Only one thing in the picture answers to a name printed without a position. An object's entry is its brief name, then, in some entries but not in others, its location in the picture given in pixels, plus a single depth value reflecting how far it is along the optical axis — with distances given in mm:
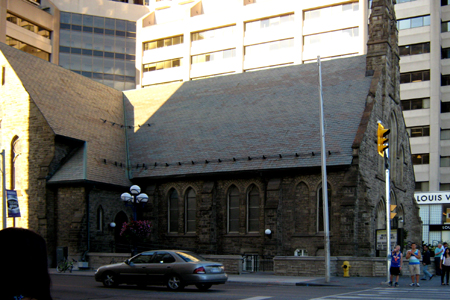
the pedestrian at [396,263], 21484
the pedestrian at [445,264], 22795
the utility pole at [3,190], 27406
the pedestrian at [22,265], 3771
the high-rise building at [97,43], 81500
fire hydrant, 26875
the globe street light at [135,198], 25016
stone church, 32406
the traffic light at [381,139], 21172
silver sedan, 19312
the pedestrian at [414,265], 21781
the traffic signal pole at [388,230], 22641
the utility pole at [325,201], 23312
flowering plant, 25547
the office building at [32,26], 74312
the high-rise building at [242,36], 64188
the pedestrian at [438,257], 26781
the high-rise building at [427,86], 61000
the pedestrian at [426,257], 29088
